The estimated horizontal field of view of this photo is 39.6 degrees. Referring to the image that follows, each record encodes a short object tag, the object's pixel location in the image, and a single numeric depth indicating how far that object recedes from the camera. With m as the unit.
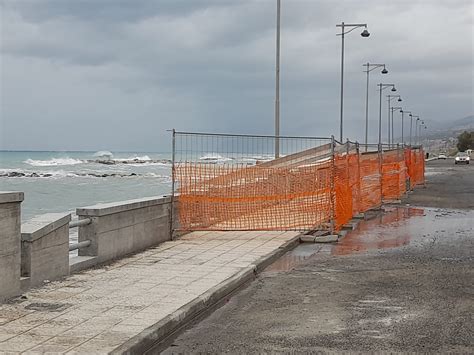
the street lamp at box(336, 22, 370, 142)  39.66
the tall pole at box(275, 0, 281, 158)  24.39
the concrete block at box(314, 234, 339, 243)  13.86
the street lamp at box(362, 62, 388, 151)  56.55
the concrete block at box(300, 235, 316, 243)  13.89
